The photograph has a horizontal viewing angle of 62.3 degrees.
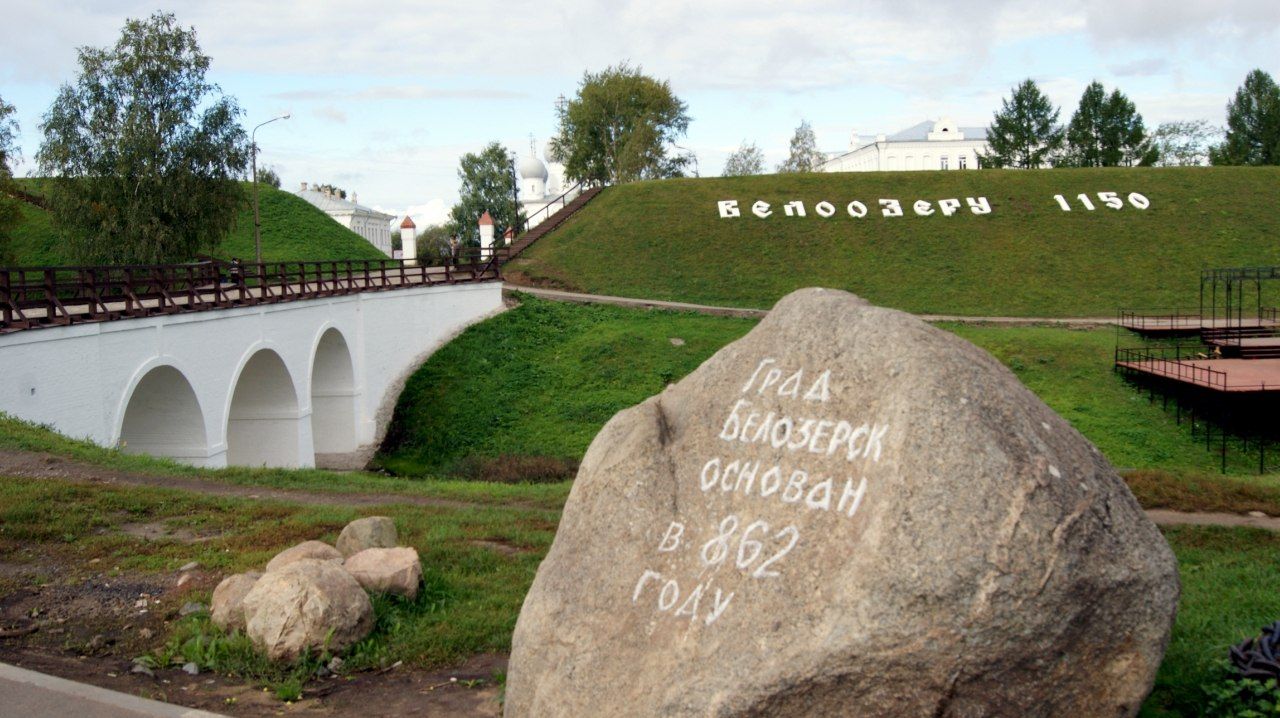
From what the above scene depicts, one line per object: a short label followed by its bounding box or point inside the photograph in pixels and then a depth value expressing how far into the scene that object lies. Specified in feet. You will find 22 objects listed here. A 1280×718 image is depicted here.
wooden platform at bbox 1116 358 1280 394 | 92.89
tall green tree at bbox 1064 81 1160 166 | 260.62
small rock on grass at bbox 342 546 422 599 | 31.83
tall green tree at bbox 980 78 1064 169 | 264.31
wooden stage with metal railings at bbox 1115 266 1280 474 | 95.86
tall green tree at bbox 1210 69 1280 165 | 262.88
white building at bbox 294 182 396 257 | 302.92
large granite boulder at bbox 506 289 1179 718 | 17.47
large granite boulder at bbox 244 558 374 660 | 27.53
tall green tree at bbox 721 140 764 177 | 309.01
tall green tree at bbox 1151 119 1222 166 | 295.48
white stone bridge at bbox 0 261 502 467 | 62.18
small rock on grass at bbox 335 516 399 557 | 35.81
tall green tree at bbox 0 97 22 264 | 138.82
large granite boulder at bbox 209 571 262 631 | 29.32
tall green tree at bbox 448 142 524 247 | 325.01
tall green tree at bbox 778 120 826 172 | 289.94
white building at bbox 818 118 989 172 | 333.62
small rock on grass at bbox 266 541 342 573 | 31.65
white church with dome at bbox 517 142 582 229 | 296.10
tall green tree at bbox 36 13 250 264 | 129.29
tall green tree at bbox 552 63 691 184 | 260.21
